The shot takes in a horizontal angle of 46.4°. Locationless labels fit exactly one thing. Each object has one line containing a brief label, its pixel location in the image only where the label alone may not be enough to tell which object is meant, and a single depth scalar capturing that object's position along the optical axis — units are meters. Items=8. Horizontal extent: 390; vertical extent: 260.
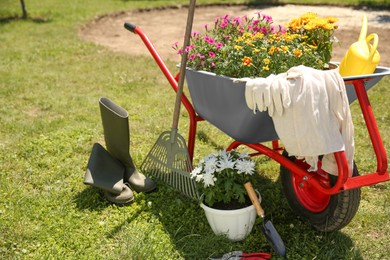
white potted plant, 2.63
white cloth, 2.15
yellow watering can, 2.42
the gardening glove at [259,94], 2.15
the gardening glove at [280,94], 2.14
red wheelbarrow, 2.30
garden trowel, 2.50
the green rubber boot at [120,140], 3.04
